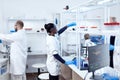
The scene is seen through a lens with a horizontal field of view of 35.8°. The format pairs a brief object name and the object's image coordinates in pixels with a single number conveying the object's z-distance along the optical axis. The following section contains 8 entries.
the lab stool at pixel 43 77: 3.14
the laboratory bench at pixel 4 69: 3.47
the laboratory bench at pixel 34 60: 5.26
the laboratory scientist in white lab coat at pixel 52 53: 2.76
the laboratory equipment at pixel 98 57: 1.95
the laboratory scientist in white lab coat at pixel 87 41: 3.56
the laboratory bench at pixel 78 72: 2.09
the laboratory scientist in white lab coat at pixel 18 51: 3.66
